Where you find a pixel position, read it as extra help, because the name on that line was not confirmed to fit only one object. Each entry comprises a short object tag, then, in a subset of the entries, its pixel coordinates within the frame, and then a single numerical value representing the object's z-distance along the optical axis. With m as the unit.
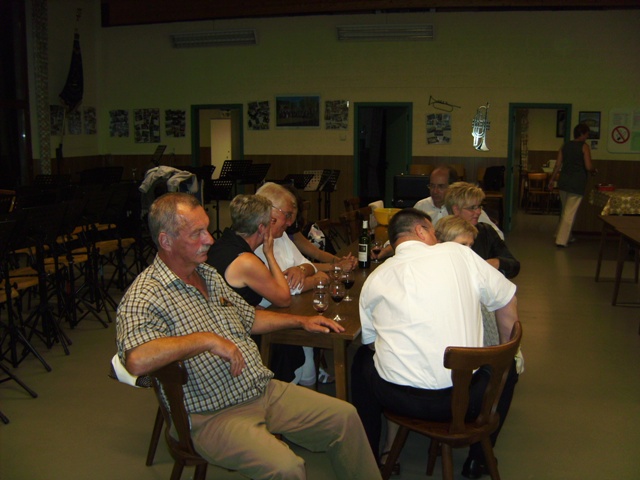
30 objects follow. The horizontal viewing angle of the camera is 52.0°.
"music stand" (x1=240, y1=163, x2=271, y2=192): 9.84
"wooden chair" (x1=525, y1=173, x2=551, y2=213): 13.99
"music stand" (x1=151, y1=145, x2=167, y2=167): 11.64
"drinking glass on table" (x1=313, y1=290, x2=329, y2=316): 2.98
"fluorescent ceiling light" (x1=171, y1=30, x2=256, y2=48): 11.77
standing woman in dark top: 9.48
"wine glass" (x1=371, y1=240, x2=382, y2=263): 4.32
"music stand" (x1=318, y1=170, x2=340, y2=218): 10.38
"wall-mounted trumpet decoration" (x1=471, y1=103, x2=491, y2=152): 11.17
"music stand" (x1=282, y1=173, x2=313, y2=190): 10.28
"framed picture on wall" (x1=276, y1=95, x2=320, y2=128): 11.73
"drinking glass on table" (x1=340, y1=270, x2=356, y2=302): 3.23
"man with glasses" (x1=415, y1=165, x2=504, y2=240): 4.96
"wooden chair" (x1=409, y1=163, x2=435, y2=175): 10.91
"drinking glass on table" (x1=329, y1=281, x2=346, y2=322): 3.08
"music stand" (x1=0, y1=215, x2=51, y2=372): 4.04
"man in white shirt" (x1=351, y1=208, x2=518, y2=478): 2.43
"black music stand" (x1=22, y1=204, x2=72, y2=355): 4.64
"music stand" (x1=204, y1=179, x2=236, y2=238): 9.34
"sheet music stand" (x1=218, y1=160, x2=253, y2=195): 9.42
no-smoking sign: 10.66
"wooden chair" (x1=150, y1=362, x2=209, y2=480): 2.16
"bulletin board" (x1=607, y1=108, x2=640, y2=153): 10.63
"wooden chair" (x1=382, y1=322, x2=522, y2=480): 2.28
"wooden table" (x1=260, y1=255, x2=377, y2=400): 2.81
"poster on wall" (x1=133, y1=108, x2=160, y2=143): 12.54
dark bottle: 4.07
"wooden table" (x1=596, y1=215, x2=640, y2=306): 5.59
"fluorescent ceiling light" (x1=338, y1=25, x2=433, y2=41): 11.05
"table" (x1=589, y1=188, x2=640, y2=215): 8.20
